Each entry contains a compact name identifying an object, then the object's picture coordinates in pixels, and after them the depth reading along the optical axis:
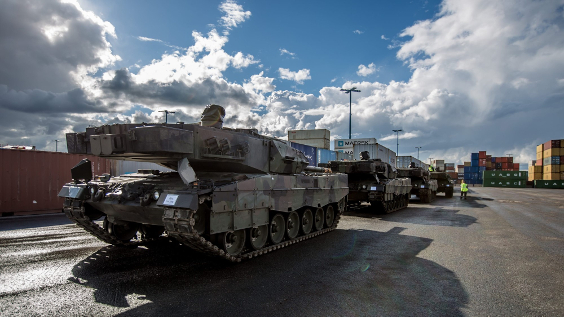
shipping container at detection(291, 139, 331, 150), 38.12
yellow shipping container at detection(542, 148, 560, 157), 56.34
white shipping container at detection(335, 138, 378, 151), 44.14
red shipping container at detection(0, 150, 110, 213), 14.36
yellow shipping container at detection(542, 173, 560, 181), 56.25
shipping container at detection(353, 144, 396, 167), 34.28
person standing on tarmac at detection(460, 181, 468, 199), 27.55
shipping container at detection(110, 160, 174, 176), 19.88
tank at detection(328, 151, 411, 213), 15.59
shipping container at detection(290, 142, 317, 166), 28.06
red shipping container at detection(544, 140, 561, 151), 56.24
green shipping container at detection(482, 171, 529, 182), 63.50
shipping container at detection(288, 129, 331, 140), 38.34
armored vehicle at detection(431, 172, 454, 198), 30.50
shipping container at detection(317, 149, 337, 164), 31.28
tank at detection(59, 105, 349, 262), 6.32
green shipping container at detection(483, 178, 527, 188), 63.29
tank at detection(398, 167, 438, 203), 23.19
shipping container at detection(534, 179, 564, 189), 55.94
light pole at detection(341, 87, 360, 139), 35.19
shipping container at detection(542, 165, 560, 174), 56.25
